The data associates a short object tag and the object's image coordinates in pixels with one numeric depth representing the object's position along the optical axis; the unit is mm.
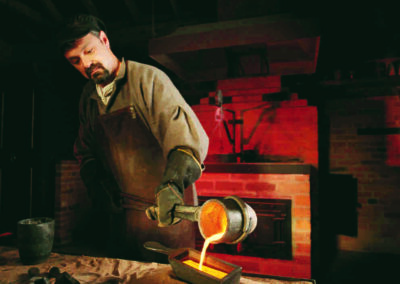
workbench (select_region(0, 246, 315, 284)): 1009
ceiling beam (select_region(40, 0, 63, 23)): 2850
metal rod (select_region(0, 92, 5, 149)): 3578
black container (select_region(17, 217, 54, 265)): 1172
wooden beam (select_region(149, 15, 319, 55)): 2119
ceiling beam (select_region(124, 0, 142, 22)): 2846
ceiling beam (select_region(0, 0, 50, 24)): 2764
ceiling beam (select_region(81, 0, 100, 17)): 2750
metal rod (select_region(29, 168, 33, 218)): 3523
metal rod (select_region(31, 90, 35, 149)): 3562
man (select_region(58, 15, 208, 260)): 1097
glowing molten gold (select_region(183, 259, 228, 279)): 905
